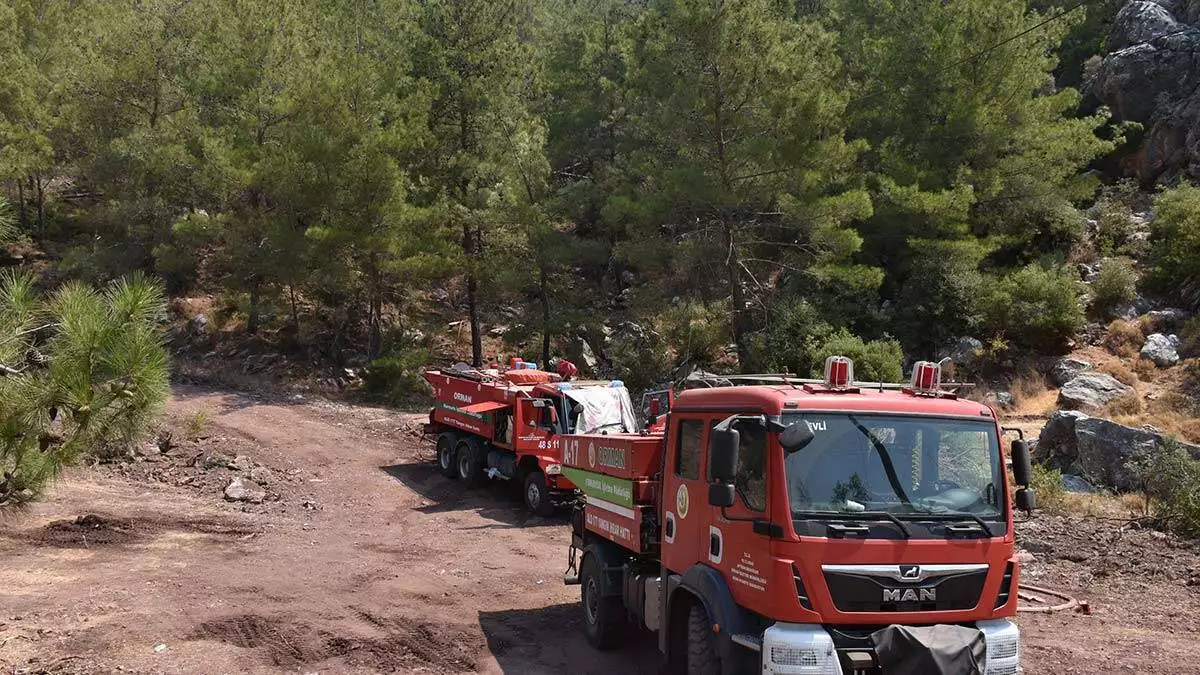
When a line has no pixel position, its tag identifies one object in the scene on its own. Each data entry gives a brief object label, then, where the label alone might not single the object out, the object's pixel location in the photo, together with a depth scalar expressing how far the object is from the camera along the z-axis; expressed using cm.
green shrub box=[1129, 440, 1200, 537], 1190
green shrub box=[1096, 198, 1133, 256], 2816
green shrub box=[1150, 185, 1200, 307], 2519
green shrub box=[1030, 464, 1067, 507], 1402
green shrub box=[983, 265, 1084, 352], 2438
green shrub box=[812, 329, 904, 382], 2173
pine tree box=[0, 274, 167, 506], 734
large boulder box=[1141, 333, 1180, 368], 2291
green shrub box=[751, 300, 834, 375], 2408
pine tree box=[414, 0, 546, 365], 2778
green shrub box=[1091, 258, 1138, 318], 2534
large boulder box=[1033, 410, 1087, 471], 1648
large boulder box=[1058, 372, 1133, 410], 2114
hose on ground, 916
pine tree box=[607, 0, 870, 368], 2269
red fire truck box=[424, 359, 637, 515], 1538
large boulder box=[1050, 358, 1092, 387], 2303
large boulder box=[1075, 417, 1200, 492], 1497
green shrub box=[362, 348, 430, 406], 2752
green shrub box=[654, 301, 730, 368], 2598
